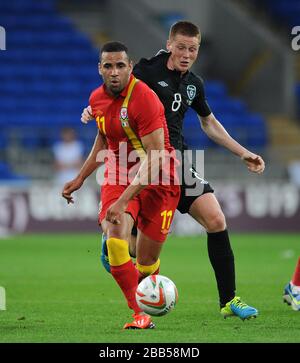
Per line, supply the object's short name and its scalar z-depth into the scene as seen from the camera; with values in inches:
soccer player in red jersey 578.9
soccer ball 578.9
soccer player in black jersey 639.8
